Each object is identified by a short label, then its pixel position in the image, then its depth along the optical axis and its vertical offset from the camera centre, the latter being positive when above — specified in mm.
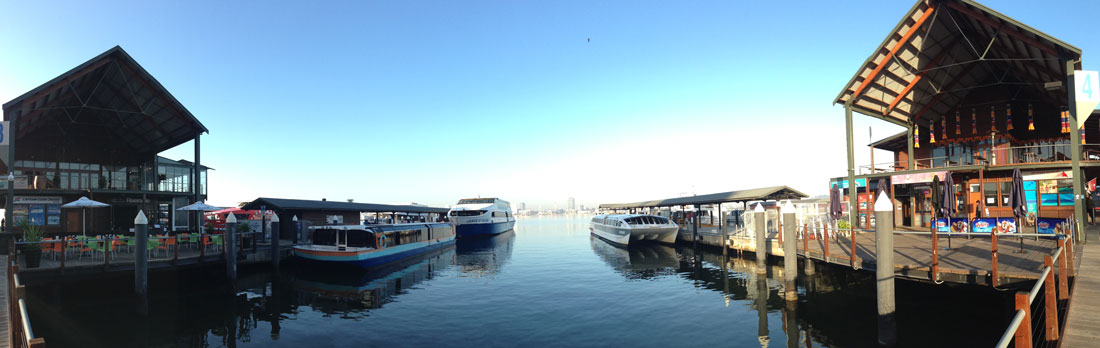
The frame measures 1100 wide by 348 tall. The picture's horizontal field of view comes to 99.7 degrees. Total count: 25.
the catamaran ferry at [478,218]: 49250 -2760
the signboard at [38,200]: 26750 +206
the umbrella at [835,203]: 23531 -949
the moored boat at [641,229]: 36750 -3210
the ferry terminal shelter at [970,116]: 22172 +3837
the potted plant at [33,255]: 15586 -1730
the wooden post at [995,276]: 10695 -2200
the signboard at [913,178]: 25673 +242
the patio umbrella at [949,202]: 18953 -834
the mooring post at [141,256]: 15375 -1858
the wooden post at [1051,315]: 6238 -1831
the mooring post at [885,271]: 10539 -2008
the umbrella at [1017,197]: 17547 -650
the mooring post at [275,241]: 22562 -2134
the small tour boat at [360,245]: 23469 -2680
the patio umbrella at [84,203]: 21378 -34
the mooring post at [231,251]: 19469 -2195
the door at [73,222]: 28453 -1199
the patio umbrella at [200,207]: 25078 -405
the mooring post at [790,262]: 15688 -2612
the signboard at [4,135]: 17438 +2663
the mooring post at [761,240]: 21344 -2560
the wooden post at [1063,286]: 8258 -1936
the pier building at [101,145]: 23250 +3610
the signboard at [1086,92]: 12680 +2388
